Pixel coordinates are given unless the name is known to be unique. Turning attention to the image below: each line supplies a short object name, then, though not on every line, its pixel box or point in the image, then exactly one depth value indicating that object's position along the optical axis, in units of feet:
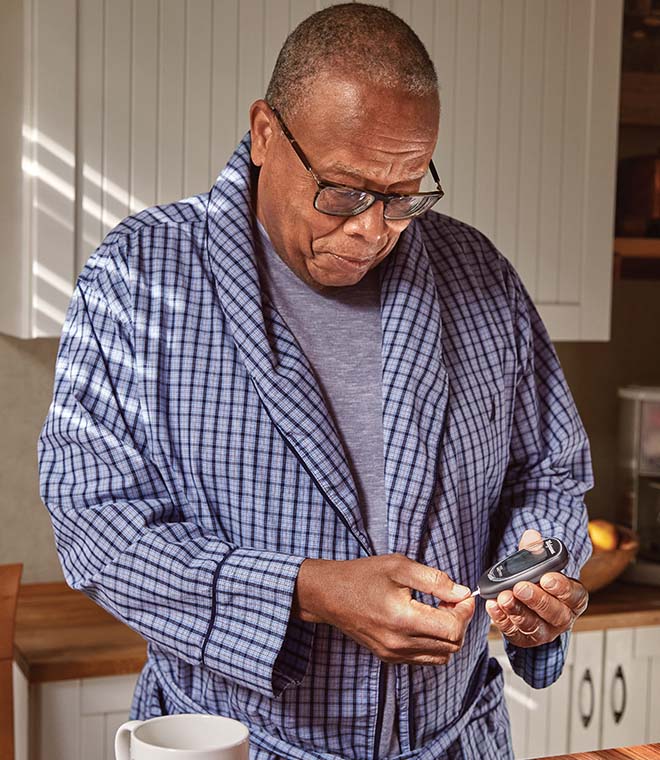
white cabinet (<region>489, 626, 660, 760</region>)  6.57
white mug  2.35
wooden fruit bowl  6.84
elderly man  3.51
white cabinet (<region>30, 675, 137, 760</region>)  5.61
